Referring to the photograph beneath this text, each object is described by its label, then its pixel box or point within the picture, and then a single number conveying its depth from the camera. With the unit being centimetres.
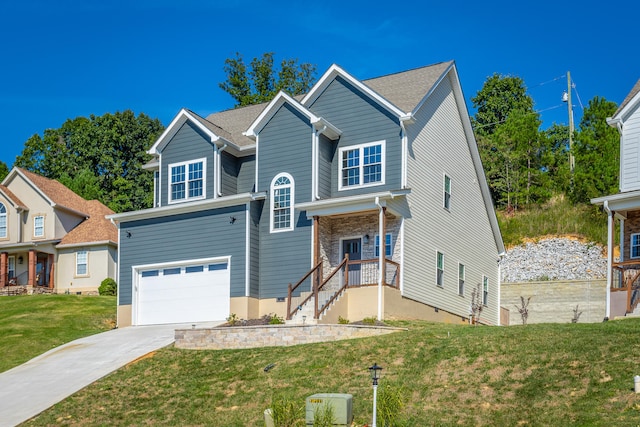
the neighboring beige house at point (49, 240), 4681
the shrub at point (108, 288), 4450
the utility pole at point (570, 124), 5095
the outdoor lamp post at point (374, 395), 1716
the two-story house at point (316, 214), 2953
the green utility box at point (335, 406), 1762
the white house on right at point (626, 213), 2708
